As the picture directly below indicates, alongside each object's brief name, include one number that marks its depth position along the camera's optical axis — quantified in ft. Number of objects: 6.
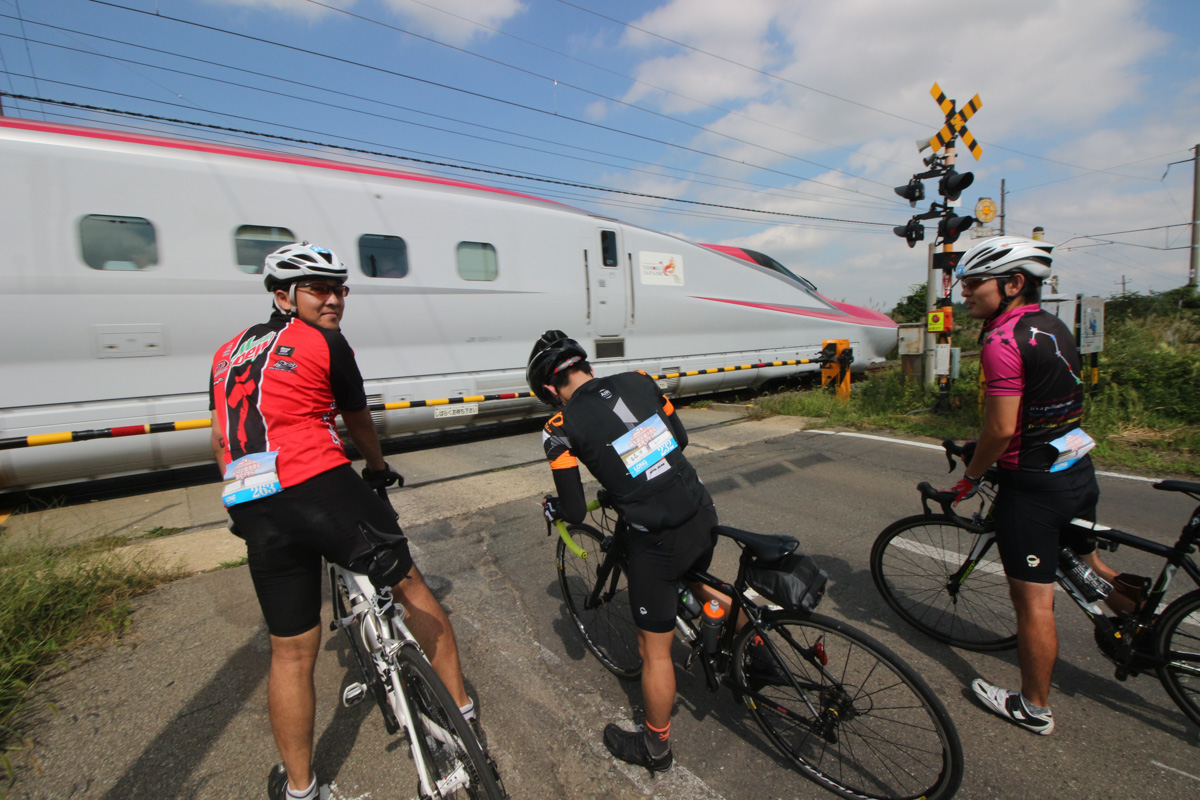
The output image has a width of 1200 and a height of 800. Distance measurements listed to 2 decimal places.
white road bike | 5.61
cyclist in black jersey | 6.65
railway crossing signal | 25.52
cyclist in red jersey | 6.02
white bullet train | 17.11
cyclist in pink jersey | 7.19
